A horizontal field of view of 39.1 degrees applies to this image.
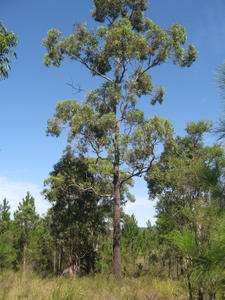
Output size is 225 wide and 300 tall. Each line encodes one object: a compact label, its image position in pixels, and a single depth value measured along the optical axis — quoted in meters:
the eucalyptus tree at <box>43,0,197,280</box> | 15.42
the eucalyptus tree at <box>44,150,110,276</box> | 20.00
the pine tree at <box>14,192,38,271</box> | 31.00
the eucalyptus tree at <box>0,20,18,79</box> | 5.83
